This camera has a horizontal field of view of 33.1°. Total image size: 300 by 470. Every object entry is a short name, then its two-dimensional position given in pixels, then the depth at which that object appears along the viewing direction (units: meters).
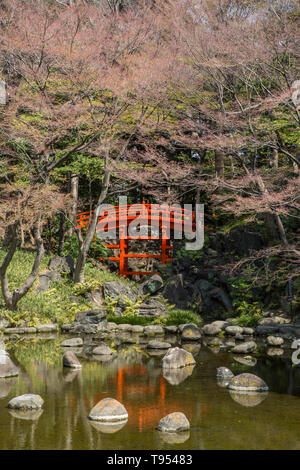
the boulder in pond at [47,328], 12.26
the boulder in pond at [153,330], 12.81
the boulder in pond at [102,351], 9.88
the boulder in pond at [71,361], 8.56
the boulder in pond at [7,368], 7.77
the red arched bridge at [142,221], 17.36
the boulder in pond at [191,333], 11.86
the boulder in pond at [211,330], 12.58
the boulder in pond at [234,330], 12.48
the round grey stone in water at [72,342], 10.76
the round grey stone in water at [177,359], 8.73
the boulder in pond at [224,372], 7.82
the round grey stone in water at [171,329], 12.92
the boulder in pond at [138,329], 13.04
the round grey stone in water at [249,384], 7.02
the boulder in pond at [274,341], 11.18
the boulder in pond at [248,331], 12.51
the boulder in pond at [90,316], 12.59
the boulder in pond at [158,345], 10.73
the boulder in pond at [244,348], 10.19
